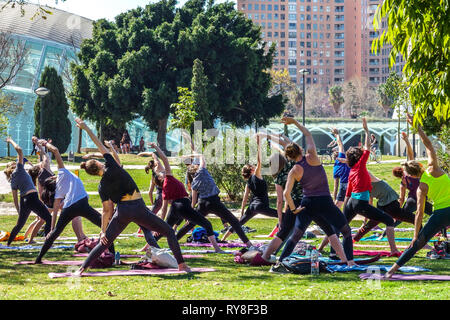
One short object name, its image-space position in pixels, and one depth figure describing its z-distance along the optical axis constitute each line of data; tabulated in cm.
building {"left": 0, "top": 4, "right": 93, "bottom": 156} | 5100
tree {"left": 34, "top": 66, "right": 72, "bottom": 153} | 4353
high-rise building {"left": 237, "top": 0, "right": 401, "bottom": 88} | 15825
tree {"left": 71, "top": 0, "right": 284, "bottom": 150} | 4231
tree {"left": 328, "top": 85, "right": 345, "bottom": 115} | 10731
